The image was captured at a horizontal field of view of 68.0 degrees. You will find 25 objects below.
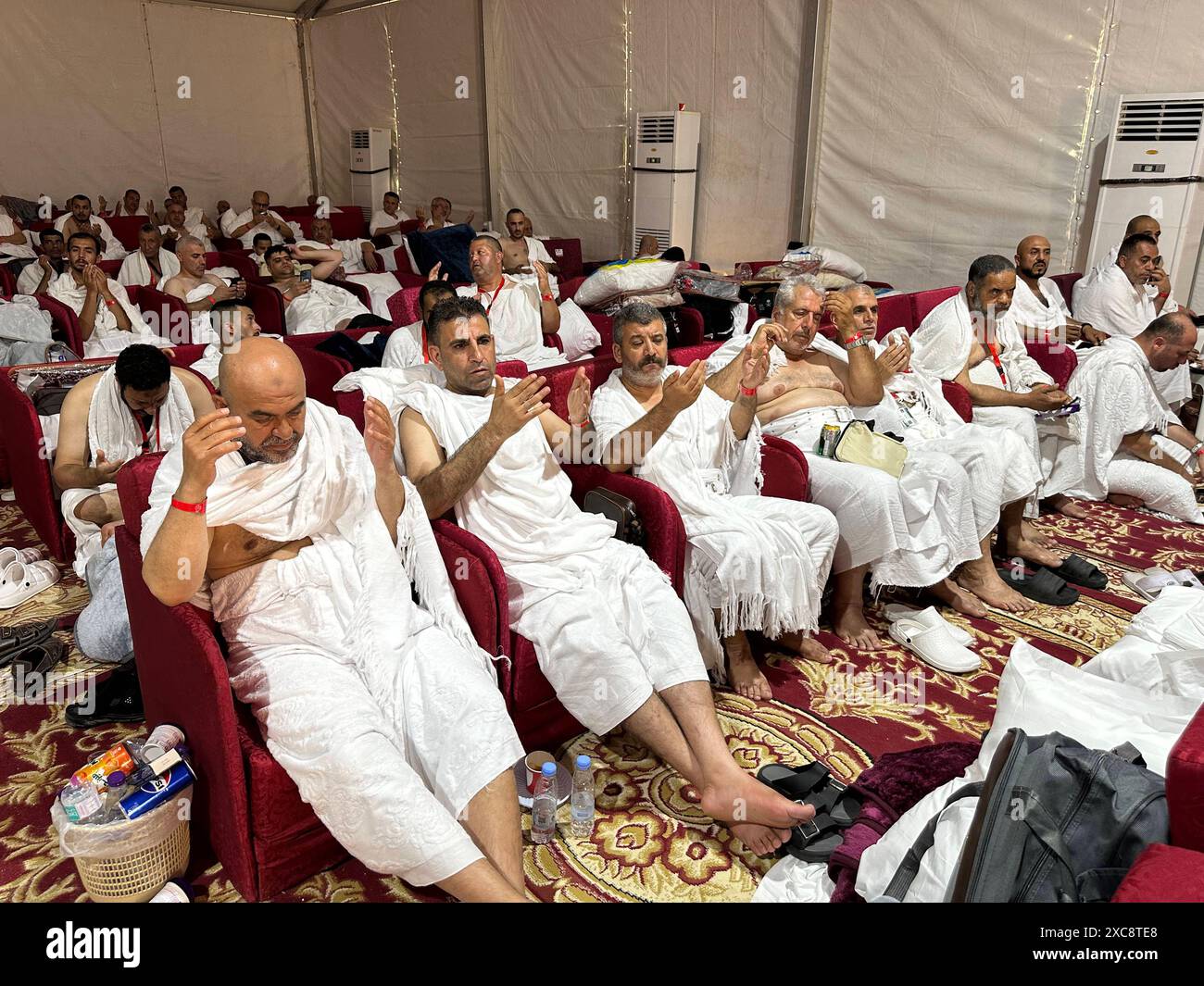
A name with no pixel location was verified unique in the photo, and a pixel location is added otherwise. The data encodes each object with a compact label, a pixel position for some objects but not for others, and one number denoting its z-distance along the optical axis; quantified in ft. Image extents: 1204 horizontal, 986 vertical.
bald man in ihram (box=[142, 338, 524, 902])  6.30
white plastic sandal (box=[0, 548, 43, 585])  11.54
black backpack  4.53
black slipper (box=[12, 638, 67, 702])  9.63
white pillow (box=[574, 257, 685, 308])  17.67
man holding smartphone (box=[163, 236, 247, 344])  19.48
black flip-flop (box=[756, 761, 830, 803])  7.79
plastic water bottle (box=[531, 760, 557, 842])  7.66
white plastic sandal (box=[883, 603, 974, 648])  10.79
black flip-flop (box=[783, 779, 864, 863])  7.17
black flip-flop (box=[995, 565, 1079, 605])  11.81
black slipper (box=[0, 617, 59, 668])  9.85
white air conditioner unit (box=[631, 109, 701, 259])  26.20
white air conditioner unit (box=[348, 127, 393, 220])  38.09
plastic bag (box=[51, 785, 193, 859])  6.40
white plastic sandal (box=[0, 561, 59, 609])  11.30
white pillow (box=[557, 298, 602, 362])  18.24
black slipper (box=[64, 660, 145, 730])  8.91
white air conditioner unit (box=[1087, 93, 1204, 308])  17.99
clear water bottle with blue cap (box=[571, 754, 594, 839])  7.72
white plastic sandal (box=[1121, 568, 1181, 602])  11.79
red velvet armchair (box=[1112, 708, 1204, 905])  3.31
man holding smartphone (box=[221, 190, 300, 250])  32.22
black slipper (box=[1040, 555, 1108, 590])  12.25
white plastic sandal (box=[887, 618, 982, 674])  10.27
